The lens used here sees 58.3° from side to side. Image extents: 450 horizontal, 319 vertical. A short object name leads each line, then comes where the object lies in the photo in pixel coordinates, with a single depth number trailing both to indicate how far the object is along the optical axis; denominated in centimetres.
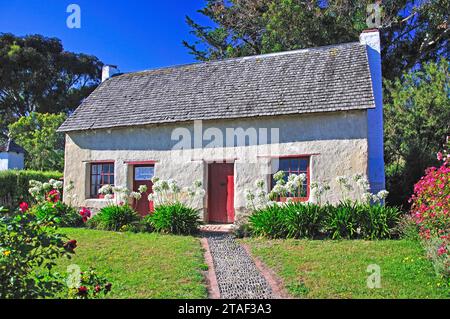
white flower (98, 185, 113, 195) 1332
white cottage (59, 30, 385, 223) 1249
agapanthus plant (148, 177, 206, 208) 1224
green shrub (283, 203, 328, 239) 1061
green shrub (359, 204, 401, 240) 1020
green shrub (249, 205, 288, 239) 1075
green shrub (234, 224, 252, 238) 1124
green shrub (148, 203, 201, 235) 1161
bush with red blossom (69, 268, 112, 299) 453
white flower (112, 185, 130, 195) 1309
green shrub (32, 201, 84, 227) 1313
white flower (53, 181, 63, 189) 1317
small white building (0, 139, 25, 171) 2220
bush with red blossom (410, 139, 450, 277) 759
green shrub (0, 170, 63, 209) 1781
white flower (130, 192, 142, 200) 1262
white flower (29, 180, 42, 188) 1358
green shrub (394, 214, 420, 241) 959
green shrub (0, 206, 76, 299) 430
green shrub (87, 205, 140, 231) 1237
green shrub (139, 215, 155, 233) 1195
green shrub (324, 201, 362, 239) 1034
